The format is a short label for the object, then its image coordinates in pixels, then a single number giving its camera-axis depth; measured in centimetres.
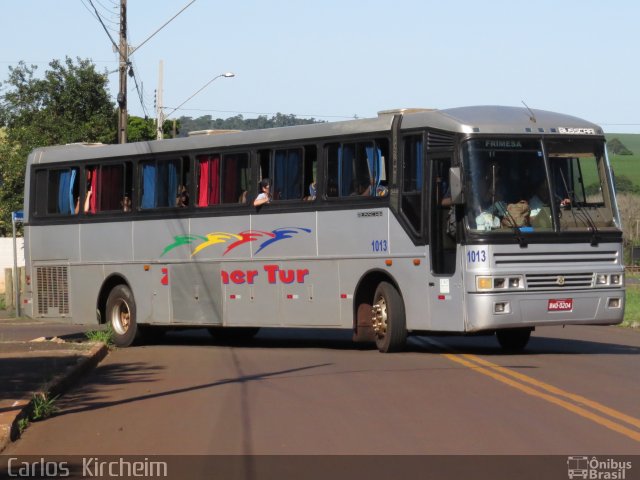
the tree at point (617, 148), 14219
